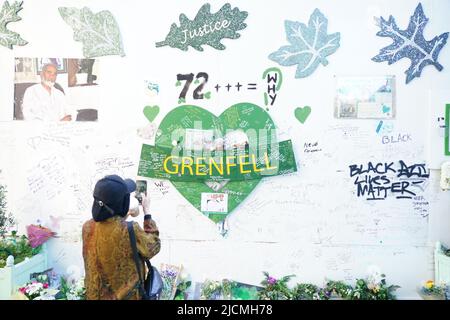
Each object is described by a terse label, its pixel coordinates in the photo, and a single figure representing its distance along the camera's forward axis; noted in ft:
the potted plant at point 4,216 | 15.08
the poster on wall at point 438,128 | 14.47
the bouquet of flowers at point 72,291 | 14.24
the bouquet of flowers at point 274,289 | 14.21
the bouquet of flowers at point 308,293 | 14.12
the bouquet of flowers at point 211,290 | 14.49
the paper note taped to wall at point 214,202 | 14.87
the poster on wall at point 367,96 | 14.51
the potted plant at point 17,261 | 13.73
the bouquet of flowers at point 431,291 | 13.92
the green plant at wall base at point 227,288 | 14.56
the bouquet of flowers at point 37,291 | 13.88
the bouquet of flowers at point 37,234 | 14.78
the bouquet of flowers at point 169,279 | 14.53
